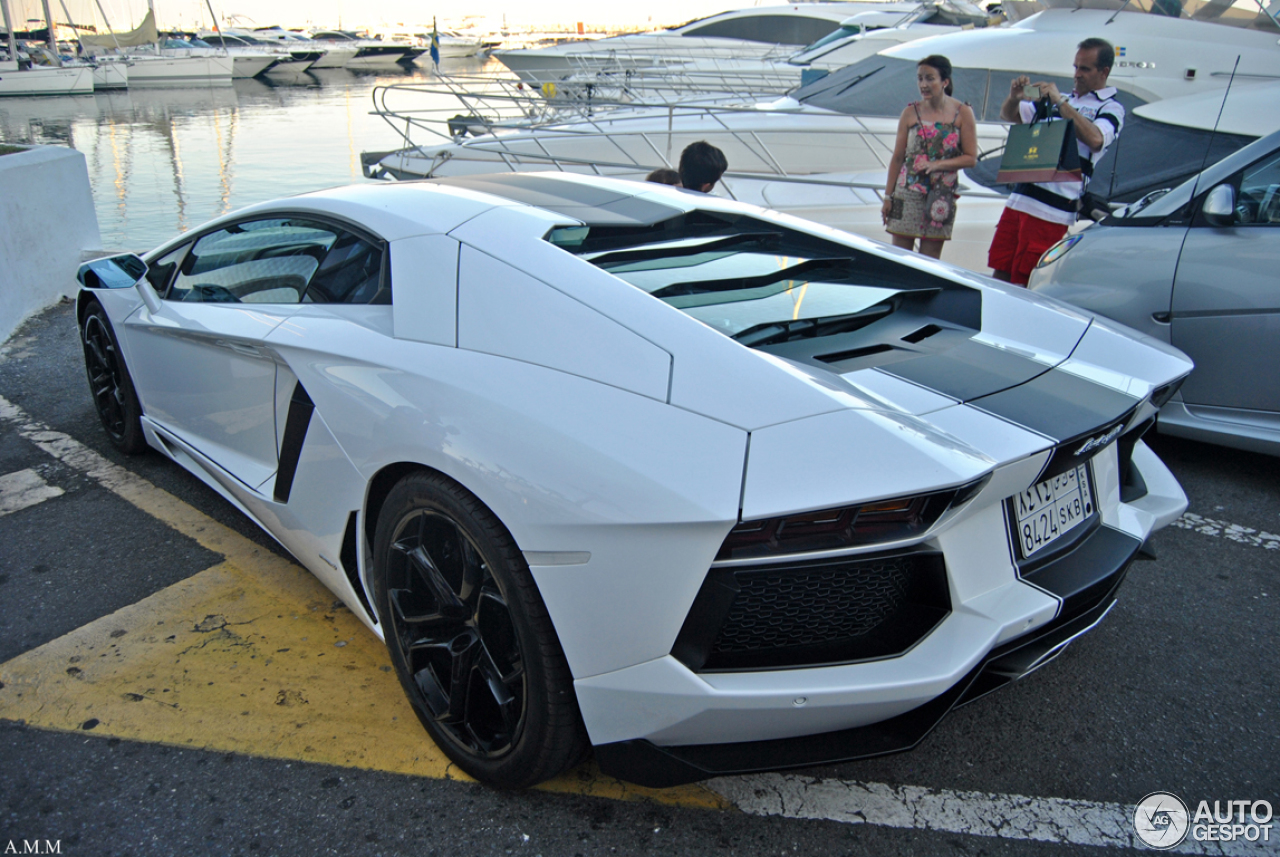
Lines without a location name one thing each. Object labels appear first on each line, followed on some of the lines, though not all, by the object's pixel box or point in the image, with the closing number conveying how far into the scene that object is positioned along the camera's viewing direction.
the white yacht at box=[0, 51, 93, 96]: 33.53
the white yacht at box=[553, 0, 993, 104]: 12.95
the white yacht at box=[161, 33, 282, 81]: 44.25
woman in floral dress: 5.18
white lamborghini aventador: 1.53
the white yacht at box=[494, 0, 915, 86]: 20.30
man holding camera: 4.79
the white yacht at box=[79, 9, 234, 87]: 40.75
